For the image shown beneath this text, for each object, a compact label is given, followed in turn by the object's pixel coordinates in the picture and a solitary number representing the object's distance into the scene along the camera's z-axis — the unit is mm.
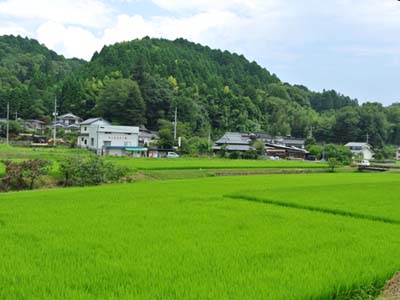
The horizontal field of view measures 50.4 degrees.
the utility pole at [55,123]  52409
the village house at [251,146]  59219
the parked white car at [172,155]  49156
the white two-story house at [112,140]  50344
